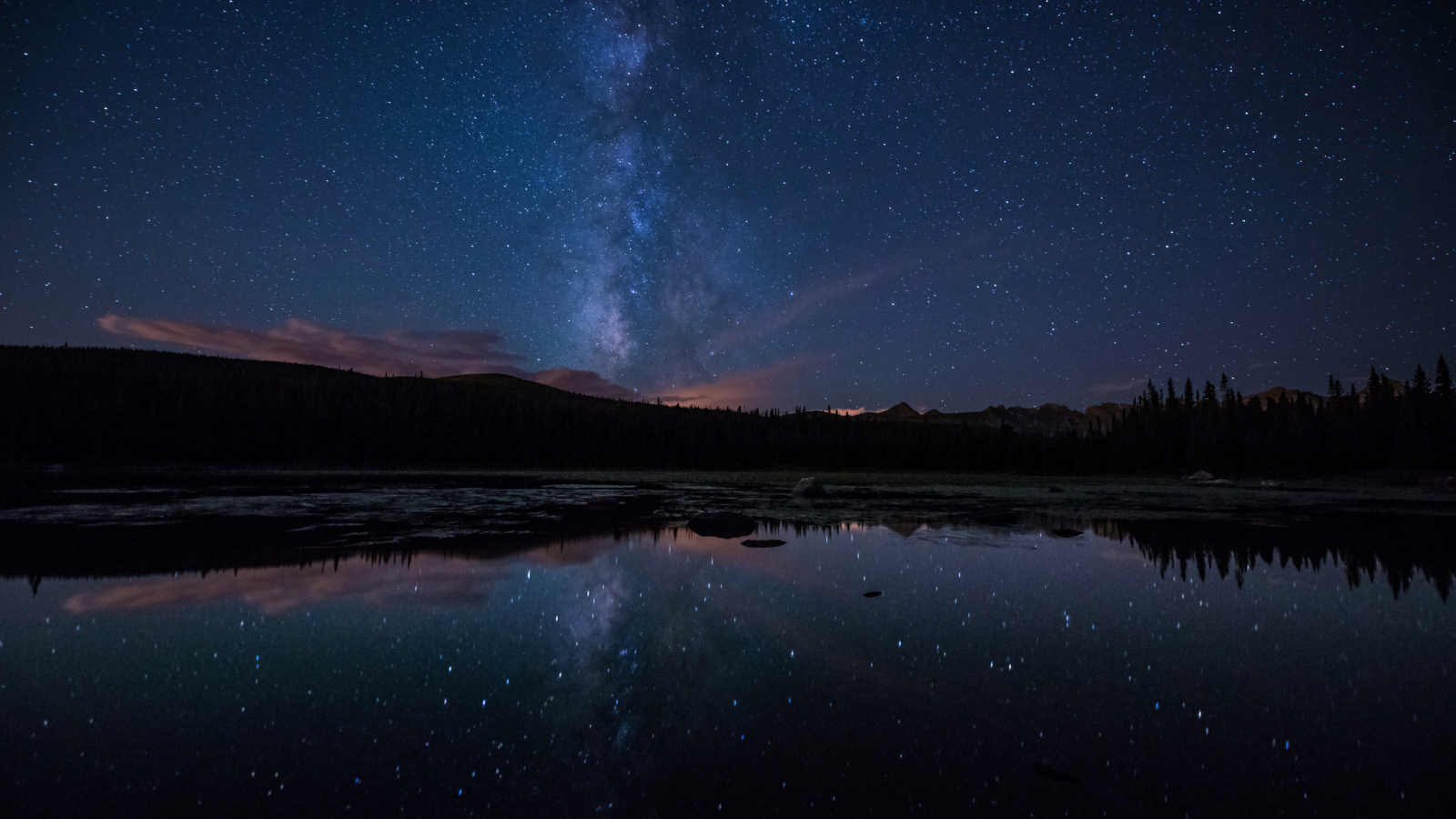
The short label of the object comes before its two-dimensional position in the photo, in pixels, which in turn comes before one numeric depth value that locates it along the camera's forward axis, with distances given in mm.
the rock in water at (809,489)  45375
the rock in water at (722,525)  24531
